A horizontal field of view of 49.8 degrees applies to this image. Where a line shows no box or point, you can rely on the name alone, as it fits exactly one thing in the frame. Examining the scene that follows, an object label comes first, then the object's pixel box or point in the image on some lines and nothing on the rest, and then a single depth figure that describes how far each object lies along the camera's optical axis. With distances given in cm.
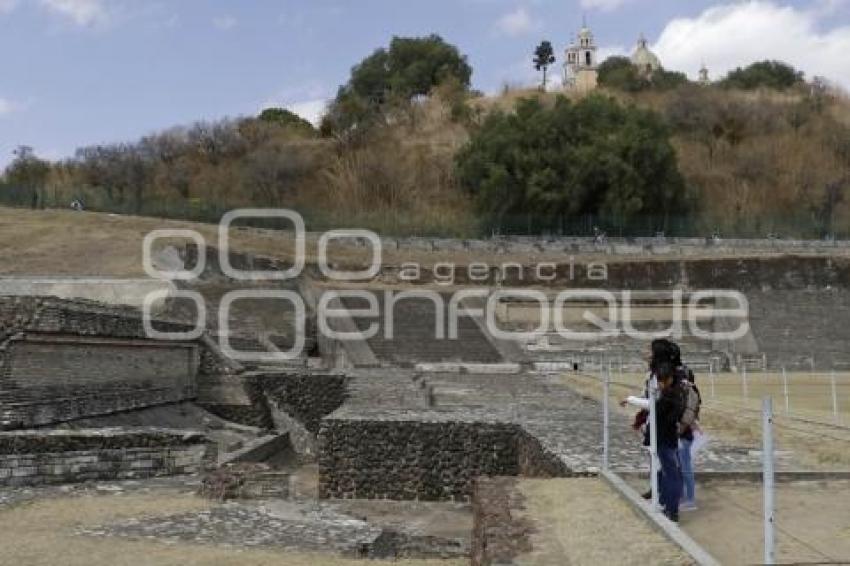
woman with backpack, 727
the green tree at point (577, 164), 4866
